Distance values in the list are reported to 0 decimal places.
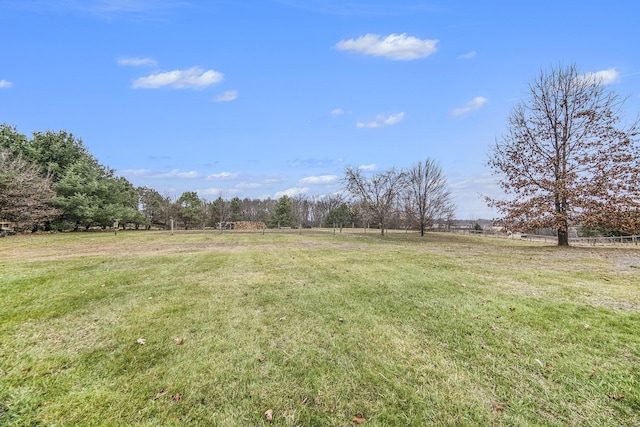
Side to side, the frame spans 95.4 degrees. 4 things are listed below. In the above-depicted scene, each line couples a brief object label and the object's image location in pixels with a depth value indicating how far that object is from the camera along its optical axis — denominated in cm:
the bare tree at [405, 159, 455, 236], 2814
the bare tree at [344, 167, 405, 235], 2591
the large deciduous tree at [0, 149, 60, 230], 1766
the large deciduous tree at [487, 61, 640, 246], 1283
